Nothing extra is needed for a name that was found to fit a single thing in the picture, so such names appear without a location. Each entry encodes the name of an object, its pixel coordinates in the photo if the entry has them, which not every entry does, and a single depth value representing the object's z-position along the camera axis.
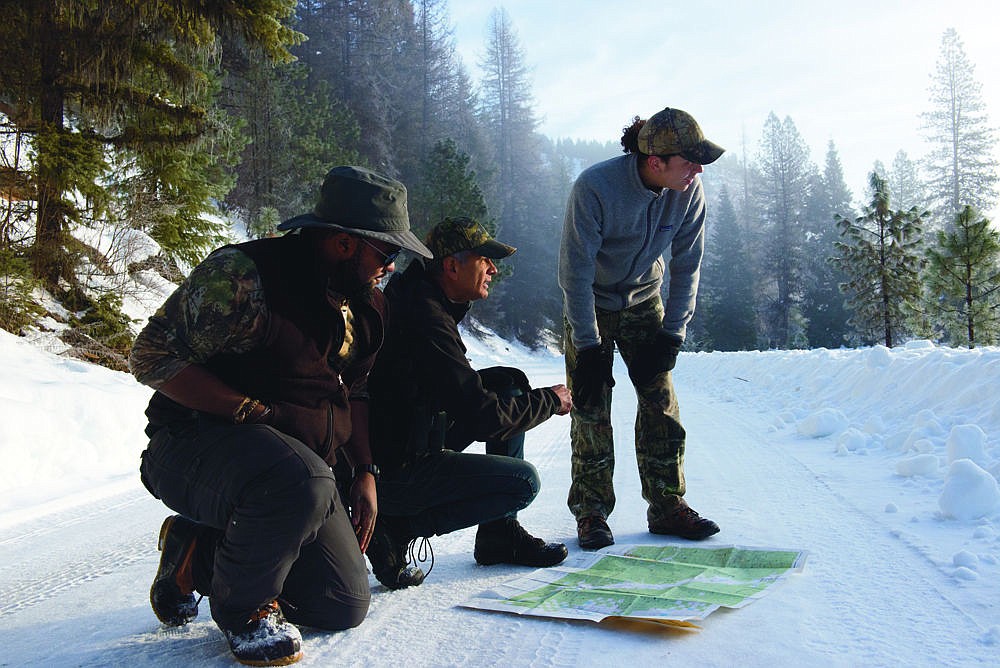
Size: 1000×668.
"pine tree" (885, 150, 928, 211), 62.19
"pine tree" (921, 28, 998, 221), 44.66
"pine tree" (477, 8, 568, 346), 42.03
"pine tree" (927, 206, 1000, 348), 19.62
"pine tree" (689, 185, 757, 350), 43.94
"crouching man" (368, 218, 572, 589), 2.69
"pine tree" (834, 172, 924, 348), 27.03
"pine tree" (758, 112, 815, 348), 45.56
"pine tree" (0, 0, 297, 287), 8.97
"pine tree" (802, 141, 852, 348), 43.06
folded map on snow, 2.31
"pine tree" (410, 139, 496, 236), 28.06
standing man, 3.34
